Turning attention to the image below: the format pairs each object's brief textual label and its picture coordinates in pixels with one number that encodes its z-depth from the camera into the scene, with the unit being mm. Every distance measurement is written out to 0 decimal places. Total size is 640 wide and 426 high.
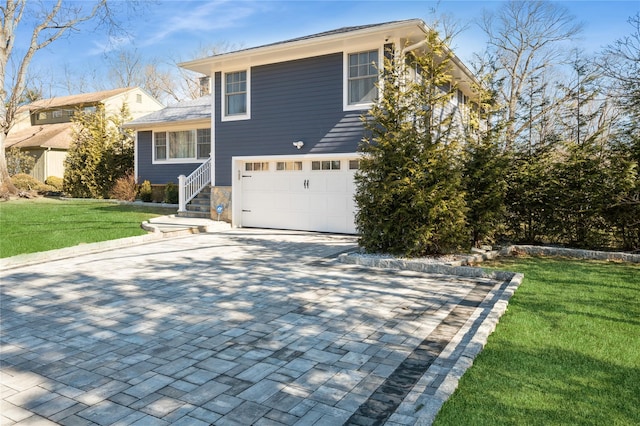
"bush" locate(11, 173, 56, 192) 21919
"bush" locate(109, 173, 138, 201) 18531
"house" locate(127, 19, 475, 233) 10695
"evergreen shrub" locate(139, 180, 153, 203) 18219
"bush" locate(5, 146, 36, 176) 24812
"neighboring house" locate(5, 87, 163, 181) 26609
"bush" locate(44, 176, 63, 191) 23738
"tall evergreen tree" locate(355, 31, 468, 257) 7598
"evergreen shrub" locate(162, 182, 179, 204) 17359
